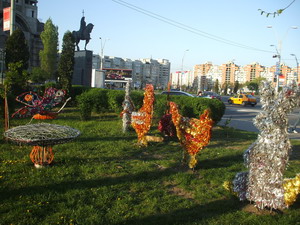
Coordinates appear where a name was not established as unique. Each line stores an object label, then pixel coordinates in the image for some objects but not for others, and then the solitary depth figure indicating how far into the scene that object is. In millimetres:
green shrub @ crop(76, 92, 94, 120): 11125
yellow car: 29562
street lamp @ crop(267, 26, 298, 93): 31028
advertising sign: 71262
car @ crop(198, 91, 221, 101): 27594
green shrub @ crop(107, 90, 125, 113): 12641
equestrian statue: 21719
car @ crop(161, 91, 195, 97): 19559
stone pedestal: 19359
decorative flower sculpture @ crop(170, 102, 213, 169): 5473
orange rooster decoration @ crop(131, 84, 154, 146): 7477
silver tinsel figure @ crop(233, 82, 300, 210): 3764
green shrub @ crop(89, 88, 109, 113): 11764
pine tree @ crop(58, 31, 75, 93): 15641
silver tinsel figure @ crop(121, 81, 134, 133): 9305
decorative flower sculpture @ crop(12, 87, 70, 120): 10922
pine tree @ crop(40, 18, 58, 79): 44231
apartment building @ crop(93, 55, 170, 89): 116712
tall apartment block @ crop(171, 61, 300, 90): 112062
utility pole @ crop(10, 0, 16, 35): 10961
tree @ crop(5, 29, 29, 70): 17844
